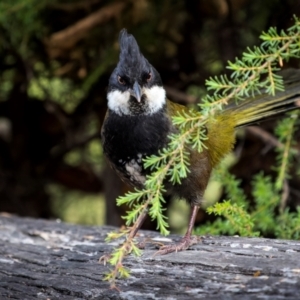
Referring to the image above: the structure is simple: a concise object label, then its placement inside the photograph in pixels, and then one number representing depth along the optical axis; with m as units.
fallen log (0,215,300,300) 4.37
